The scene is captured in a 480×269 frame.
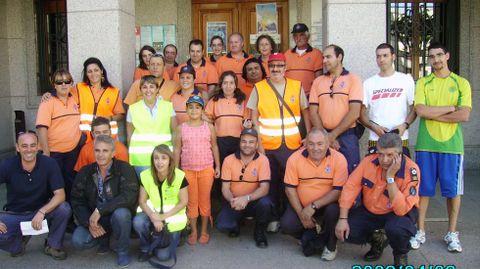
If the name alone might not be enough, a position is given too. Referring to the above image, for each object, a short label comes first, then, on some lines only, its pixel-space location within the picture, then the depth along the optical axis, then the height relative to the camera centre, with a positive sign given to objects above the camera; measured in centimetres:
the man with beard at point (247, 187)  485 -90
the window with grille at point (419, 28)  805 +102
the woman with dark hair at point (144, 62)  583 +41
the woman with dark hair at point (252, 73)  564 +25
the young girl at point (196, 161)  497 -64
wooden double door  834 +130
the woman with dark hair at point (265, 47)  591 +56
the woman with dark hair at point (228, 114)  528 -19
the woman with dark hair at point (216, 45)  614 +62
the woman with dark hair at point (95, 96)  530 +3
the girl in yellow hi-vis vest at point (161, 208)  443 -99
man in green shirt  464 -36
